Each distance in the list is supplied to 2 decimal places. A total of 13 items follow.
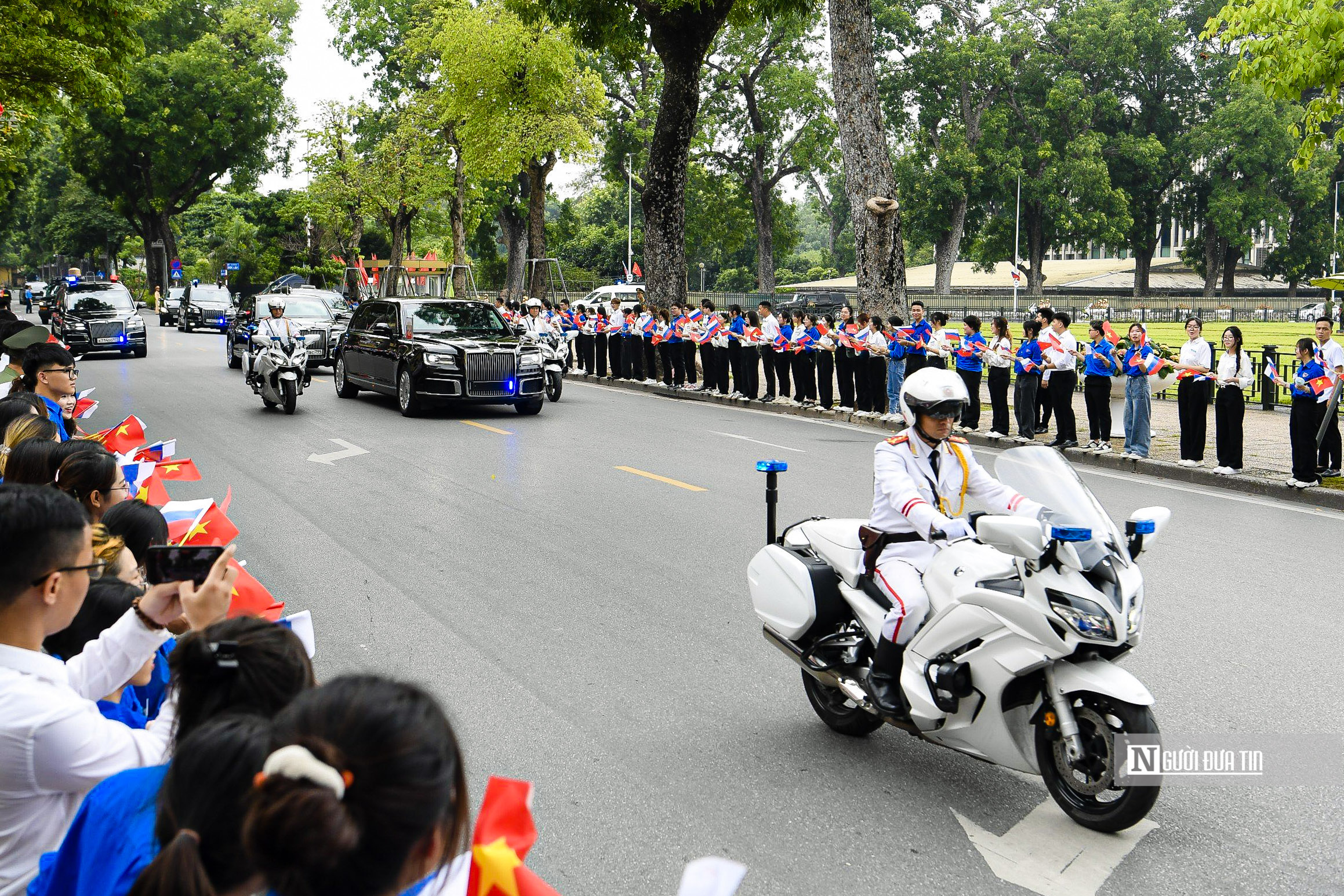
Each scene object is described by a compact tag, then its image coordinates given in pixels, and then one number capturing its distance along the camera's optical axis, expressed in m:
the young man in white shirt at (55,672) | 2.61
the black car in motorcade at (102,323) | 29.89
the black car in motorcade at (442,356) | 18.42
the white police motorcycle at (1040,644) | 4.32
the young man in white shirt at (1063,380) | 15.62
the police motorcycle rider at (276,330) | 18.41
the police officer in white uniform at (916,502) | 4.96
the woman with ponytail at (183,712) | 2.20
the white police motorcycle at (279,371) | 18.09
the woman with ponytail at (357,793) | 1.77
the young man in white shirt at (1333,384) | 12.62
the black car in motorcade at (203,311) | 45.72
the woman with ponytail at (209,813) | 1.87
